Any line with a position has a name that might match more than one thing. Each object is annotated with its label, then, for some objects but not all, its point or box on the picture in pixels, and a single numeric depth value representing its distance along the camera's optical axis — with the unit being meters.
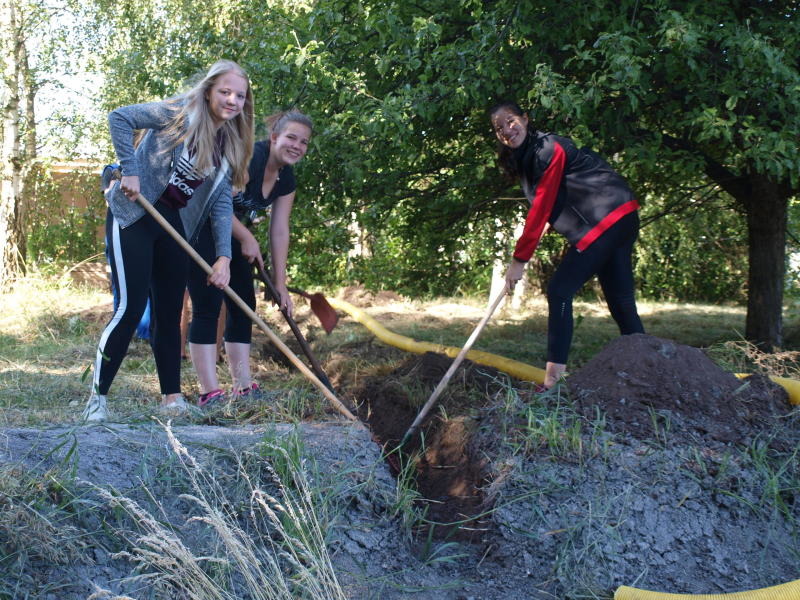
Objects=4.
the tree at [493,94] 4.07
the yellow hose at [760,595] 2.26
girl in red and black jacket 3.94
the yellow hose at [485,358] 3.55
